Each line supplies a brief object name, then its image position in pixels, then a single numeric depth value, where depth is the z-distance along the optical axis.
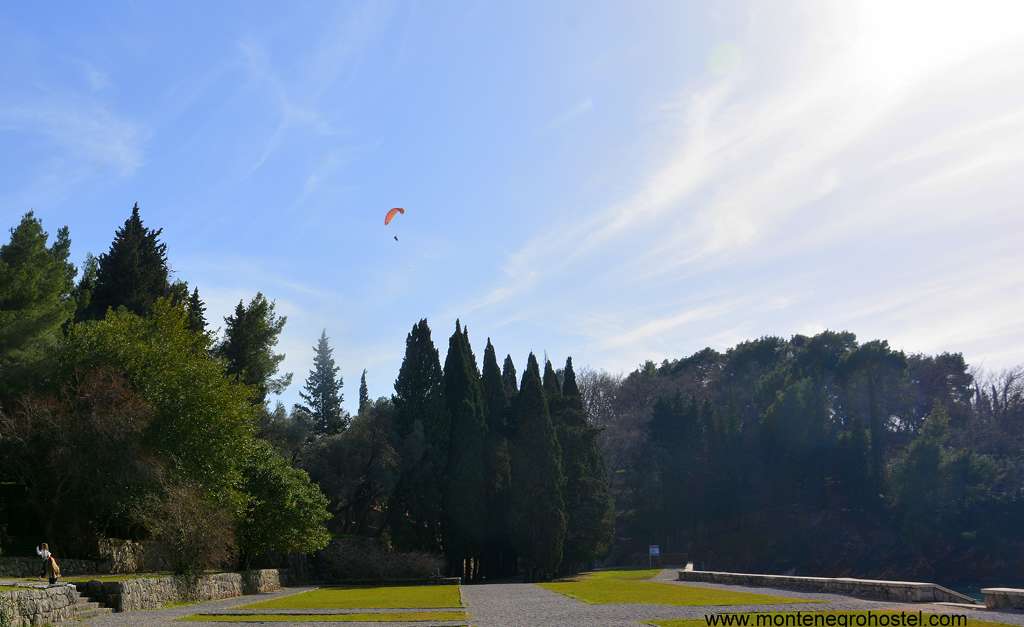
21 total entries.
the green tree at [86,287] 42.53
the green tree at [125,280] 42.91
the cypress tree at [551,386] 52.91
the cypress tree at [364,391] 88.94
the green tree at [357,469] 46.56
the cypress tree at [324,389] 77.44
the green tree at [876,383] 75.00
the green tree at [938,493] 61.75
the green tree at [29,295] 31.83
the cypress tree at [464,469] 44.88
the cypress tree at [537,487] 44.09
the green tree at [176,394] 29.53
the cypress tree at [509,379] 56.97
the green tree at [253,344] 49.06
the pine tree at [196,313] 45.85
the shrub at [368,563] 41.19
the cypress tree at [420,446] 45.59
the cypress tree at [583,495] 47.28
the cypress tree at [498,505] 45.81
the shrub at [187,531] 24.88
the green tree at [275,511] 33.62
